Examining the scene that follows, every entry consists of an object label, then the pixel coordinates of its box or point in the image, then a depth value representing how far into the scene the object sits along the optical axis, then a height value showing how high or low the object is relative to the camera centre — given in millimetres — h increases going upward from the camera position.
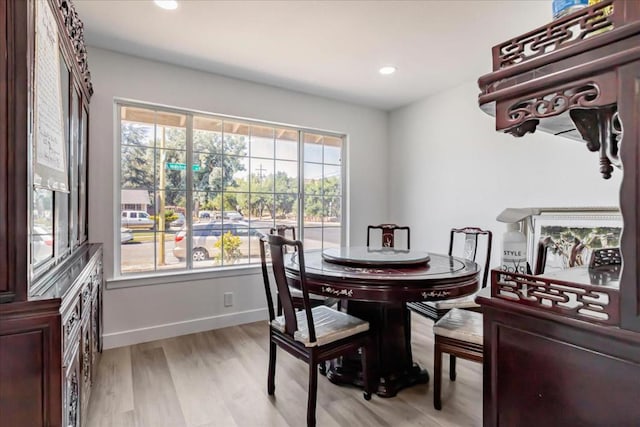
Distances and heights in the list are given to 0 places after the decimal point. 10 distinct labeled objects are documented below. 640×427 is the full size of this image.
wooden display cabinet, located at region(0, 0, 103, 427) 1067 -126
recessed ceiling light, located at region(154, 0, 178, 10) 2250 +1431
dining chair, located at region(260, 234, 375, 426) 1849 -693
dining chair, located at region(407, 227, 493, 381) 2457 -470
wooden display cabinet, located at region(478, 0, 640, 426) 669 -181
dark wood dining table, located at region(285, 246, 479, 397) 1873 -410
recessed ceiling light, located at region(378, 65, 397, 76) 3266 +1432
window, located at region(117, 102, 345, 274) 3191 +313
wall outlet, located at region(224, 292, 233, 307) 3525 -875
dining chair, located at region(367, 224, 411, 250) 3543 -213
